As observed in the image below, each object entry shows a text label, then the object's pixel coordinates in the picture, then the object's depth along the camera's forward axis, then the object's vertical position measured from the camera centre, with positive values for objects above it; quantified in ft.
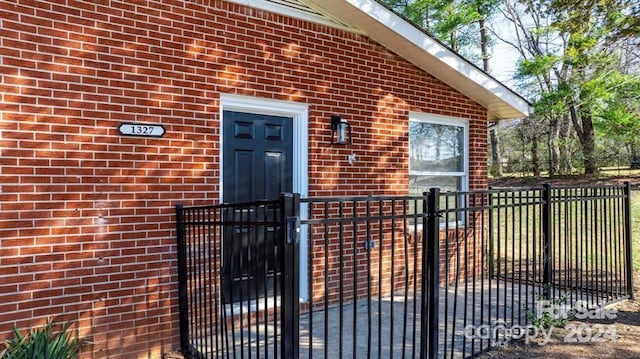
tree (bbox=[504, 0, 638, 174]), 20.93 +10.33
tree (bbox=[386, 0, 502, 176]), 53.62 +21.02
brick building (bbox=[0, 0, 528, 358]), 10.91 +1.74
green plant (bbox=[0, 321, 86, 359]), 10.30 -3.74
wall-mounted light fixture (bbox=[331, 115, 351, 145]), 16.60 +2.05
